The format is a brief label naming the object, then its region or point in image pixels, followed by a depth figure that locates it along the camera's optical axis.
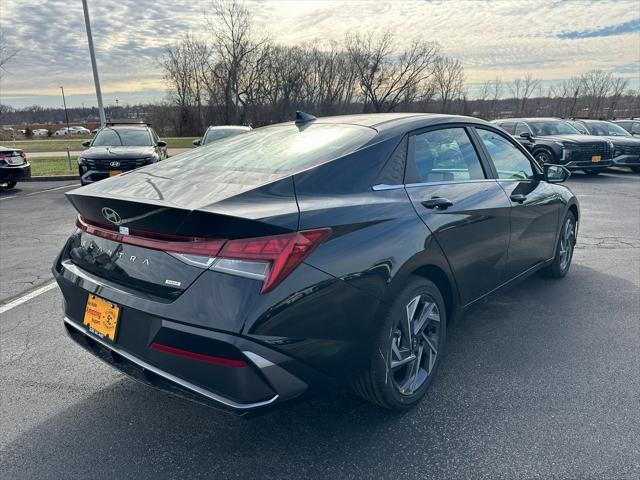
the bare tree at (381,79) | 56.31
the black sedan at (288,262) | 1.96
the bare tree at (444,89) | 59.31
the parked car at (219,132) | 13.79
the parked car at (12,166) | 12.08
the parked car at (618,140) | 14.51
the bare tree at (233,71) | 39.88
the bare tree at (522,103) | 55.44
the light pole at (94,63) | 16.78
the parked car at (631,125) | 18.14
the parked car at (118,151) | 10.65
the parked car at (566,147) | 13.26
